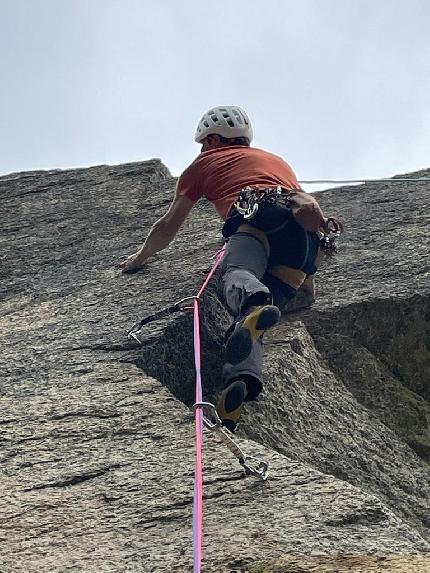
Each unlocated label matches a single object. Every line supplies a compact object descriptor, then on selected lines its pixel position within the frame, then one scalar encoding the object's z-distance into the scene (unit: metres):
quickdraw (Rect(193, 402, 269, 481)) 3.88
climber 4.76
